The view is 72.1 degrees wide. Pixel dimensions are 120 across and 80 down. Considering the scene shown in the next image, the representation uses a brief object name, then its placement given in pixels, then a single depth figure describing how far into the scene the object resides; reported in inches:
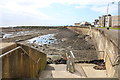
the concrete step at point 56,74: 152.1
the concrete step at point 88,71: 172.0
